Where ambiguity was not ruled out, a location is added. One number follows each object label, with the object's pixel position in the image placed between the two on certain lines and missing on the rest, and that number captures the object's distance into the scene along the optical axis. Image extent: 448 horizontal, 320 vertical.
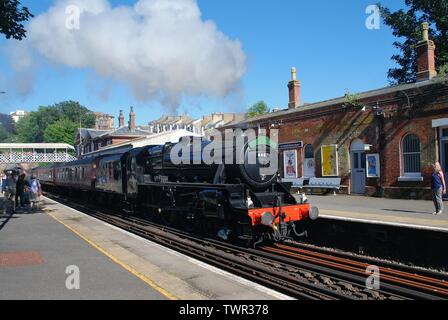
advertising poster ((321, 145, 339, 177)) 21.08
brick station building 16.84
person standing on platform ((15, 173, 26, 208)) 19.33
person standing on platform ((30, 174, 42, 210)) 19.03
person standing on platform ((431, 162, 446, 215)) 12.44
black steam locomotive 10.05
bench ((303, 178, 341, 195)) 20.81
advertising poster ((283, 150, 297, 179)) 23.83
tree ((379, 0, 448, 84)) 26.84
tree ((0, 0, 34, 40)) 13.27
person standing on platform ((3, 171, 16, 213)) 17.95
